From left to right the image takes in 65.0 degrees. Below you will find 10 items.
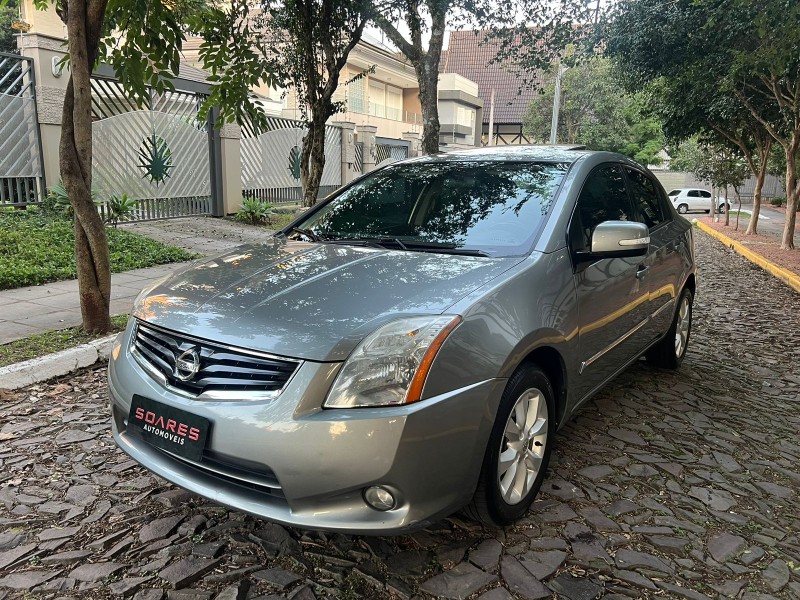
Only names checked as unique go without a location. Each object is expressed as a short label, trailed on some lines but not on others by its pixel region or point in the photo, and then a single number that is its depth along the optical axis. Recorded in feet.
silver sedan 7.16
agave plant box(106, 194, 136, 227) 32.63
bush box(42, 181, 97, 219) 30.17
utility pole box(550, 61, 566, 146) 76.38
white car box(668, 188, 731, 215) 109.91
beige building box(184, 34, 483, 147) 92.48
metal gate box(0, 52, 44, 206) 29.07
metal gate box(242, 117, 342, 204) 46.42
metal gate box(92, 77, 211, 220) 33.76
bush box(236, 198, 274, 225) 42.34
